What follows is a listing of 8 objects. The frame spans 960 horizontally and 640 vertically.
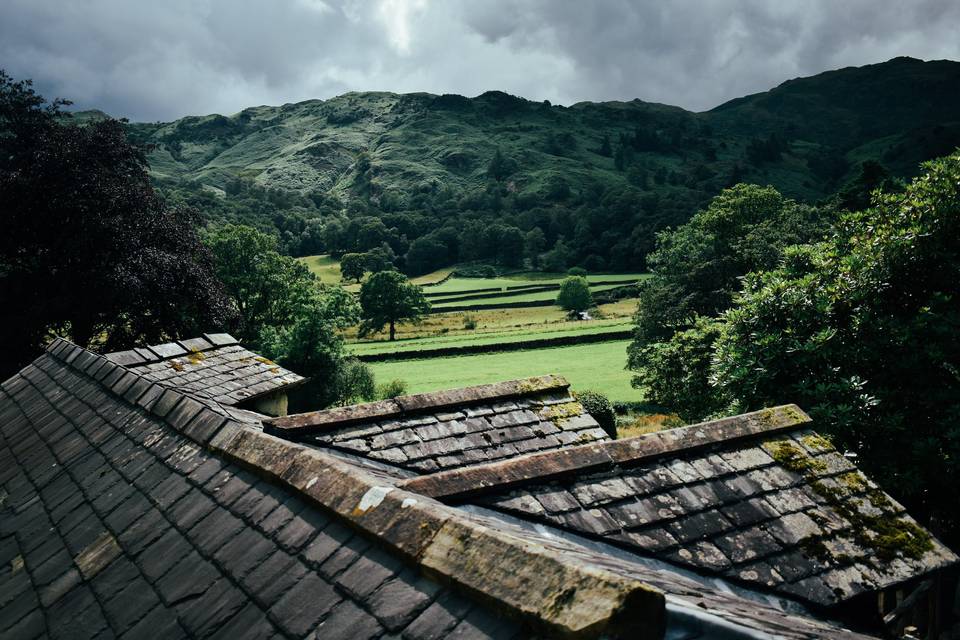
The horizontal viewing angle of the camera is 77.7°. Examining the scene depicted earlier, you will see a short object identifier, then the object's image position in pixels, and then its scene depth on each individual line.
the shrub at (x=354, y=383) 32.34
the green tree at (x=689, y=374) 16.41
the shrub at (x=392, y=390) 34.34
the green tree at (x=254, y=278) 38.75
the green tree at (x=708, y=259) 31.91
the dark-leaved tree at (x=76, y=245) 22.33
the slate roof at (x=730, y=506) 4.20
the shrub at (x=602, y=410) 26.30
